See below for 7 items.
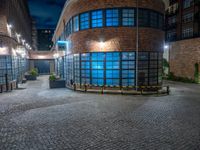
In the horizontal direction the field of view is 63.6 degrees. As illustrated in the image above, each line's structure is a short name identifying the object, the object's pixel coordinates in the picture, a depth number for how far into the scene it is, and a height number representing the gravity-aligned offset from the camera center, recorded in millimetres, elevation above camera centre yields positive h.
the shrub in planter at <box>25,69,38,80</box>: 29909 -1348
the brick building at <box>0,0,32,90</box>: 17766 +2702
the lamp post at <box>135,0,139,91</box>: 15692 +3415
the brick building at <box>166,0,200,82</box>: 24016 +7067
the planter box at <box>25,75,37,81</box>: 29898 -1546
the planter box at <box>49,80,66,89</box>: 19969 -1903
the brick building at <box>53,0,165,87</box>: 16031 +2849
